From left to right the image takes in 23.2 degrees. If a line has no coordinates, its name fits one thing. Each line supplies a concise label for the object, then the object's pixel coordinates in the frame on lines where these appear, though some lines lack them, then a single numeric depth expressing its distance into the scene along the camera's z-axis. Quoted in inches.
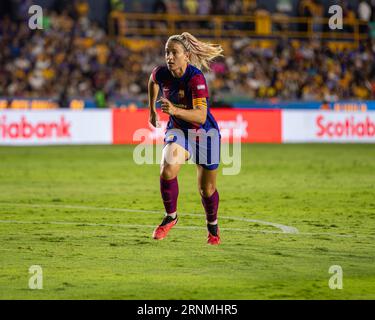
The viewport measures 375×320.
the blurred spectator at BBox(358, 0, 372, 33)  1545.3
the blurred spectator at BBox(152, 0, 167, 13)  1448.1
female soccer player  396.5
